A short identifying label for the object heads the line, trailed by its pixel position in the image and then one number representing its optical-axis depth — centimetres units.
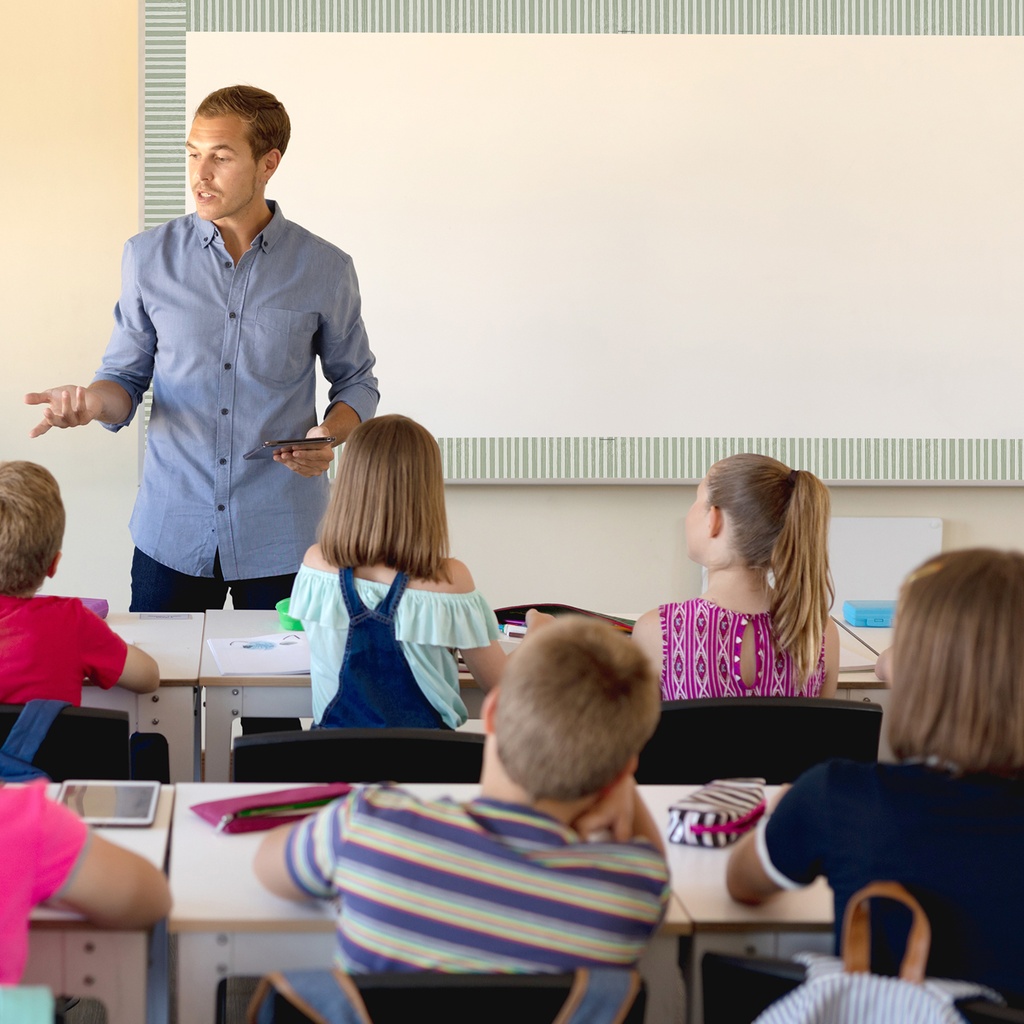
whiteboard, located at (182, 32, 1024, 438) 426
